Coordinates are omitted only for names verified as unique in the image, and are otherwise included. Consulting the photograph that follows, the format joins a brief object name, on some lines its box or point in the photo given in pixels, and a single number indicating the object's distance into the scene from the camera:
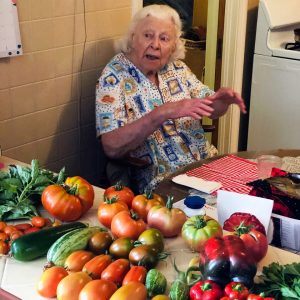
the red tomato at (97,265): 1.11
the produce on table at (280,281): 1.03
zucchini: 1.24
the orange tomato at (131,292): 1.02
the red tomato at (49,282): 1.10
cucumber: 1.19
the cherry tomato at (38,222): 1.38
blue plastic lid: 1.55
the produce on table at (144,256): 1.15
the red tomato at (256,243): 1.16
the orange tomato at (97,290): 1.03
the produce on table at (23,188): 1.45
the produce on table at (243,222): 1.32
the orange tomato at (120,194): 1.44
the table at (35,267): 1.15
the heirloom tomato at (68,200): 1.41
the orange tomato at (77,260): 1.15
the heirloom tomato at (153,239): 1.21
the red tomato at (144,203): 1.38
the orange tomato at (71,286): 1.06
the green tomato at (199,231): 1.22
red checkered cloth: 1.98
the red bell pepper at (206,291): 1.00
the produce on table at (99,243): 1.22
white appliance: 3.31
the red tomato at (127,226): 1.26
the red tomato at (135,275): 1.08
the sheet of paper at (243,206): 1.38
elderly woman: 2.47
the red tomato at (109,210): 1.35
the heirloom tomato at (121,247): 1.19
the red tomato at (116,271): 1.09
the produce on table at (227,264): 1.05
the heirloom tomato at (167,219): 1.31
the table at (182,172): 1.92
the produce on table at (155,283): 1.07
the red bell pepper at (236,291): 0.99
